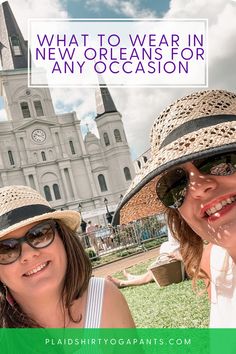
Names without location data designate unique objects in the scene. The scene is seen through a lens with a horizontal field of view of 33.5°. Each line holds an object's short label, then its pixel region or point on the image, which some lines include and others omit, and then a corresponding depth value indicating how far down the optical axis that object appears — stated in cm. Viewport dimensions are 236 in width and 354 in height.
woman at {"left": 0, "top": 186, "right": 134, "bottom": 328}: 137
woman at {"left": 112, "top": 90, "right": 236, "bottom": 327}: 91
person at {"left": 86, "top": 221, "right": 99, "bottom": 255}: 991
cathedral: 3206
